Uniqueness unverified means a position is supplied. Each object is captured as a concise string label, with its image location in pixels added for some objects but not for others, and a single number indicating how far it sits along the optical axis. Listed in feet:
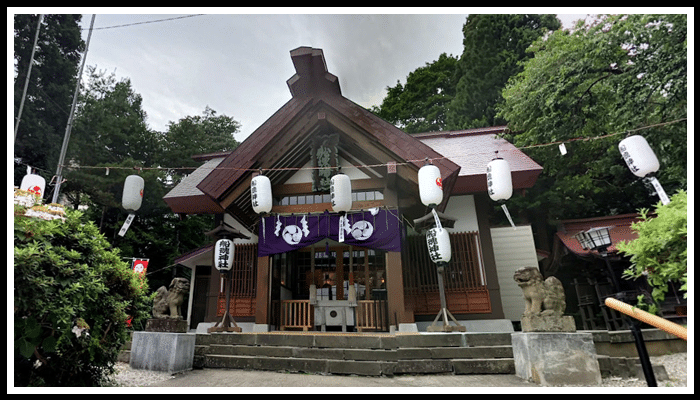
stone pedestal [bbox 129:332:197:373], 18.34
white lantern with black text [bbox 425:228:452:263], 23.21
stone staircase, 17.78
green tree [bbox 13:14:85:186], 40.73
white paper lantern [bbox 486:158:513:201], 23.65
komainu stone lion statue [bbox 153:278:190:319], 20.03
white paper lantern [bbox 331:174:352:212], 24.66
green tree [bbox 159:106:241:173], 61.93
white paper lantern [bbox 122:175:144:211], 24.63
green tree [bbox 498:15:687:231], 18.88
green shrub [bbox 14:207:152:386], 10.79
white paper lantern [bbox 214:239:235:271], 27.55
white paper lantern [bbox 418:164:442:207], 23.25
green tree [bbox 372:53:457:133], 68.03
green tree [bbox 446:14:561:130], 51.06
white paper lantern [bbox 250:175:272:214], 25.67
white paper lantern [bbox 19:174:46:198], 24.44
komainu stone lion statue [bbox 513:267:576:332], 15.28
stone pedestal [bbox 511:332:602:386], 14.19
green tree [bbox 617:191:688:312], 9.37
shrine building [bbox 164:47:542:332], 26.55
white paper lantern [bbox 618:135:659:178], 16.75
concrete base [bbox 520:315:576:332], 15.16
